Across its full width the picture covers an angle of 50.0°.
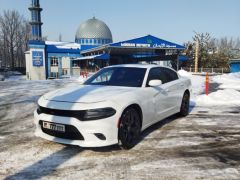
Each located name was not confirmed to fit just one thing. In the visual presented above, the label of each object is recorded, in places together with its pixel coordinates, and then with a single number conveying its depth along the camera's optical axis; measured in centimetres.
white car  433
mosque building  3816
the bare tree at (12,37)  7512
